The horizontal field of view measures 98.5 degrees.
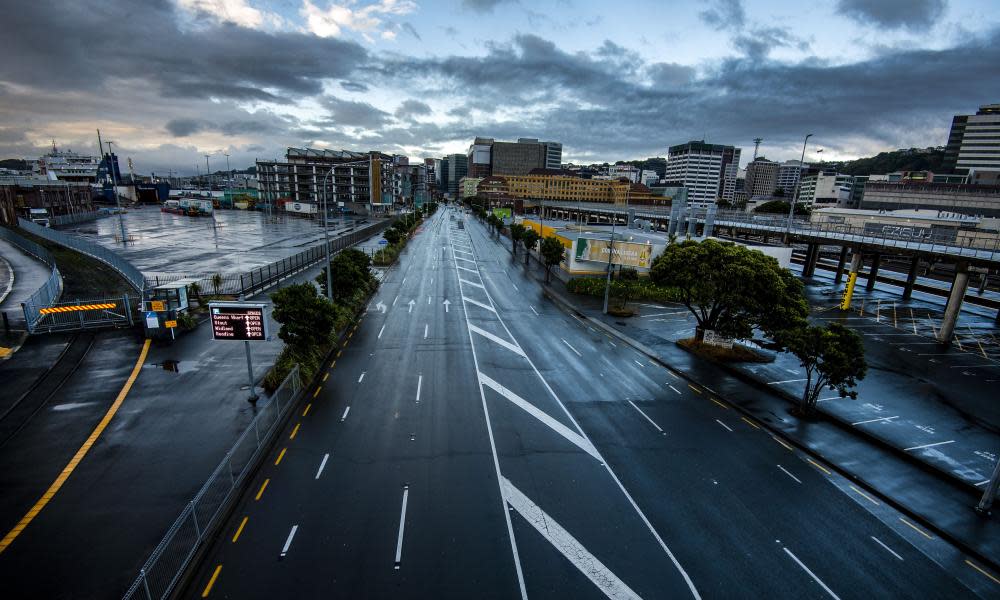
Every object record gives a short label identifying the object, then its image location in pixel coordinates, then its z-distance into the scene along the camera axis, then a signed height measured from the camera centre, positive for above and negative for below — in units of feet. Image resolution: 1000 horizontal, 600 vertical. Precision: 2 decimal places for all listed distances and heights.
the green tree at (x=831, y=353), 62.80 -19.22
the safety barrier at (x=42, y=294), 84.53 -26.21
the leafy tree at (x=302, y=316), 71.05 -20.37
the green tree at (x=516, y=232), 236.30 -16.18
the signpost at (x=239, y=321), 59.88 -18.41
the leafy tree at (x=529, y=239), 205.02 -16.59
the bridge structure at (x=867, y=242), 109.50 -5.56
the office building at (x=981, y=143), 428.56 +87.11
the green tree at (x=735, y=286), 82.28 -13.83
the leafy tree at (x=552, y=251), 161.99 -17.24
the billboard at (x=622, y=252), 160.66 -15.97
